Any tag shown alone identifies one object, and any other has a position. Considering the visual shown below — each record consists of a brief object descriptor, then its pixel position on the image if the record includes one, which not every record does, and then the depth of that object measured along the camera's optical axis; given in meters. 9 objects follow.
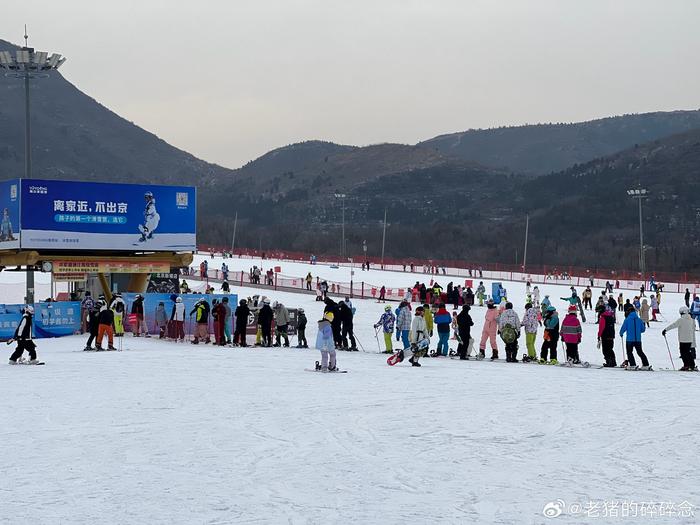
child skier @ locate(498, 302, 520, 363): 22.94
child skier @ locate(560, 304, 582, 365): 22.22
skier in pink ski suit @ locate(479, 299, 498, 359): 23.73
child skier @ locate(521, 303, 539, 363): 23.12
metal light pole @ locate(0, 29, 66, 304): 33.77
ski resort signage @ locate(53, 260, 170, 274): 34.00
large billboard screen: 34.50
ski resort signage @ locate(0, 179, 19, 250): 34.31
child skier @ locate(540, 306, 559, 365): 22.62
